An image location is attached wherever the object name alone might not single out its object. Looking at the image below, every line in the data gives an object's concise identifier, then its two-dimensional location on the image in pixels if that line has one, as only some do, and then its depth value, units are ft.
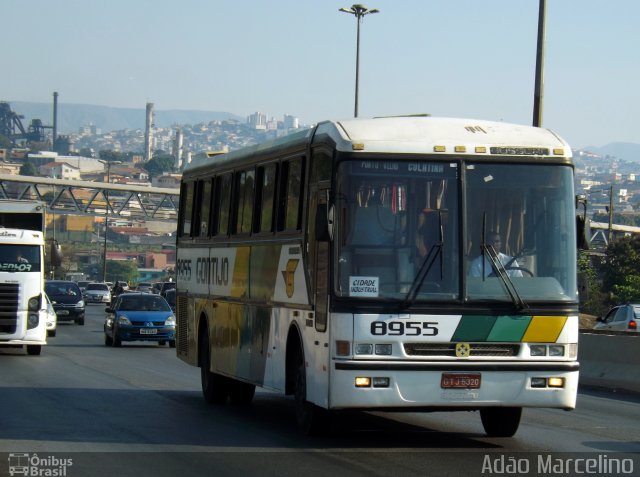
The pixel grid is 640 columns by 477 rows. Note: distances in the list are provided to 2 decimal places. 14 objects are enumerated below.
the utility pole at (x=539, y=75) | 82.69
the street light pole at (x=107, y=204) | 315.08
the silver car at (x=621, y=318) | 118.73
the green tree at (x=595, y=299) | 241.96
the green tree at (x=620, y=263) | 278.67
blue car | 120.47
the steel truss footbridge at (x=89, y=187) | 328.90
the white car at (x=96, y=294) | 288.30
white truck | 94.12
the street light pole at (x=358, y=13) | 159.84
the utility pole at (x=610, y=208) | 260.05
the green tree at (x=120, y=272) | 552.82
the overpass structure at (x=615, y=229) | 389.76
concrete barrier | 75.31
